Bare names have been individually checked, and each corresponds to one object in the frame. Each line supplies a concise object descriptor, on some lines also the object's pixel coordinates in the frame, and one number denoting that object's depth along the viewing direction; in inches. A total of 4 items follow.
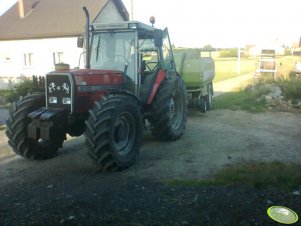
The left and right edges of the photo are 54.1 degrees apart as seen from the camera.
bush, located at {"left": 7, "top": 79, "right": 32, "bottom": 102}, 482.9
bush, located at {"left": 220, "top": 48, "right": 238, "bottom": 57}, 1730.8
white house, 775.1
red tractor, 181.8
